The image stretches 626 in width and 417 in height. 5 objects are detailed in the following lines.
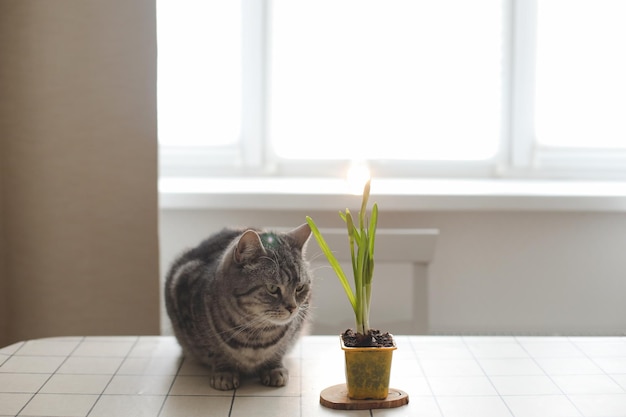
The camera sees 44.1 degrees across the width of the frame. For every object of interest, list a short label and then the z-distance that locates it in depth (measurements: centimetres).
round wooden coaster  117
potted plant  118
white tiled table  117
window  263
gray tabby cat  123
